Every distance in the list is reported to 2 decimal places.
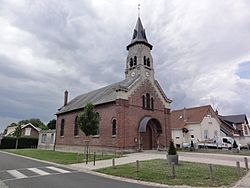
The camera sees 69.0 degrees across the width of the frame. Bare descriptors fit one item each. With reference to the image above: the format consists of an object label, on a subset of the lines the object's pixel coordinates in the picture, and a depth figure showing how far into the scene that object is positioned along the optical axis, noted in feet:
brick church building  68.42
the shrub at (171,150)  40.10
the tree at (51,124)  198.62
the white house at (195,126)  107.83
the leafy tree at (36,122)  235.45
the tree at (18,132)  118.99
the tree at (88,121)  52.67
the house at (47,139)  108.90
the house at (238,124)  142.76
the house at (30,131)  172.59
